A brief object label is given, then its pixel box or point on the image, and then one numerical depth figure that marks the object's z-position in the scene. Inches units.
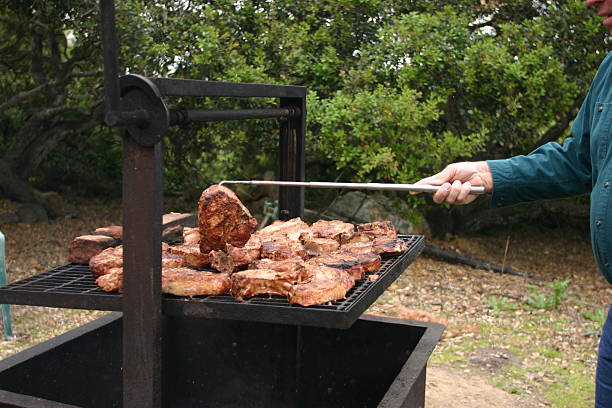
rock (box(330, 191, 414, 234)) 257.1
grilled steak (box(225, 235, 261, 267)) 84.3
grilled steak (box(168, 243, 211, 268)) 86.9
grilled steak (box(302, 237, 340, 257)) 95.5
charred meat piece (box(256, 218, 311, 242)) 99.8
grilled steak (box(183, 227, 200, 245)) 98.2
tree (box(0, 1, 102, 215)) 264.1
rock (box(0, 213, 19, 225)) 278.8
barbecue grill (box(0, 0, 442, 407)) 67.0
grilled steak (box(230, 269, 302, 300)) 74.6
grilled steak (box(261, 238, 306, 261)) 88.4
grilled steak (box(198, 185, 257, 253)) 84.4
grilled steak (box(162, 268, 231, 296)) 73.8
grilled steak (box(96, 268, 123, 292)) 74.0
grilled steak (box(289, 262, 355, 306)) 71.7
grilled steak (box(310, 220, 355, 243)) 102.9
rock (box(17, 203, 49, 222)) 287.1
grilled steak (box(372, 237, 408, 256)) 94.4
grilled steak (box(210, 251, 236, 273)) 83.5
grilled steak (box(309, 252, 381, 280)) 82.9
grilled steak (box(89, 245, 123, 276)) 80.2
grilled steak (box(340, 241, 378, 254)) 94.0
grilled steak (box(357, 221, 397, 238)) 104.8
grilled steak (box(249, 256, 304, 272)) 81.1
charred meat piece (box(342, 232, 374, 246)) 102.7
